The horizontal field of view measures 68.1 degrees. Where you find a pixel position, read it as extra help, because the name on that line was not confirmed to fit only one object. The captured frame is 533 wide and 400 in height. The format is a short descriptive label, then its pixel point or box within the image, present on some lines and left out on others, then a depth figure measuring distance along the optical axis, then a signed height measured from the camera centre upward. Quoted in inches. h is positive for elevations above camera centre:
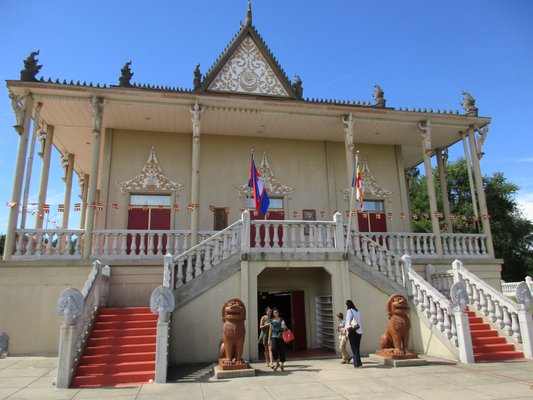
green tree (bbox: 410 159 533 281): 1208.8 +225.8
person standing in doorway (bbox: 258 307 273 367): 356.6 -27.6
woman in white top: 338.6 -27.0
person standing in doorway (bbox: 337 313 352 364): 354.3 -41.1
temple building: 398.0 +118.5
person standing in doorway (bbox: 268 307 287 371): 337.7 -34.0
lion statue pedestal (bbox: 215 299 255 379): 308.2 -32.7
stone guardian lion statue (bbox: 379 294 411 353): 343.3 -24.2
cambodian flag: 446.3 +120.9
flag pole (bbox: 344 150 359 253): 421.6 +70.1
